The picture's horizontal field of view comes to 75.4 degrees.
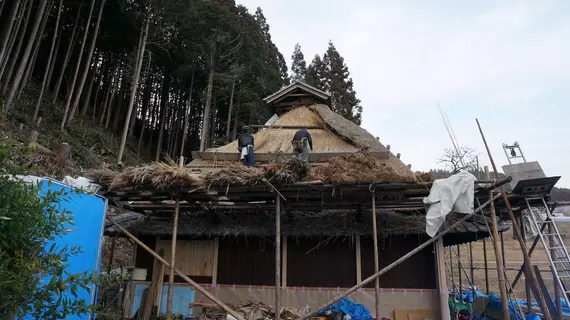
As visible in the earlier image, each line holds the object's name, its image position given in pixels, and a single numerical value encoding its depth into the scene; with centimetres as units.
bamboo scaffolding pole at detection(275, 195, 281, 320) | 659
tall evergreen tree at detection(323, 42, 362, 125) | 2762
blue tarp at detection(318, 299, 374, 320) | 807
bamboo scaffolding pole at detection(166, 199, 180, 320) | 698
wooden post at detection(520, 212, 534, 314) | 823
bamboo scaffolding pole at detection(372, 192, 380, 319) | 651
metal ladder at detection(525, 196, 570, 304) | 665
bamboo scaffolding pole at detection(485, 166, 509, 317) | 635
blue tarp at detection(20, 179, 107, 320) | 589
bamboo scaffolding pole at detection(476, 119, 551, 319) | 686
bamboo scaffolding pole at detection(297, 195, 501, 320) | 646
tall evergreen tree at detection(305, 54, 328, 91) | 2958
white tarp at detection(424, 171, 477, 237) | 669
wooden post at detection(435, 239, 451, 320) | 834
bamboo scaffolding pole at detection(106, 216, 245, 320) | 646
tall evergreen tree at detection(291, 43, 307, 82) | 3250
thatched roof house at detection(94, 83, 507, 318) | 797
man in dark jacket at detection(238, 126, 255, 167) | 919
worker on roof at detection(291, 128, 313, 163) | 955
